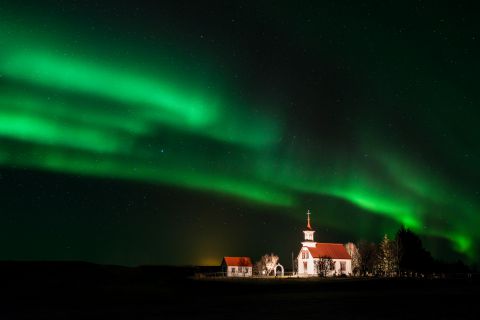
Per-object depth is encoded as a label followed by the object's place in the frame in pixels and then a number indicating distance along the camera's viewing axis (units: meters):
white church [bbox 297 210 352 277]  129.62
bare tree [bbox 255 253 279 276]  142.50
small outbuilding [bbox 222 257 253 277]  144.25
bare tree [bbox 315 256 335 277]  123.34
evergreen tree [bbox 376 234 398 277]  122.06
